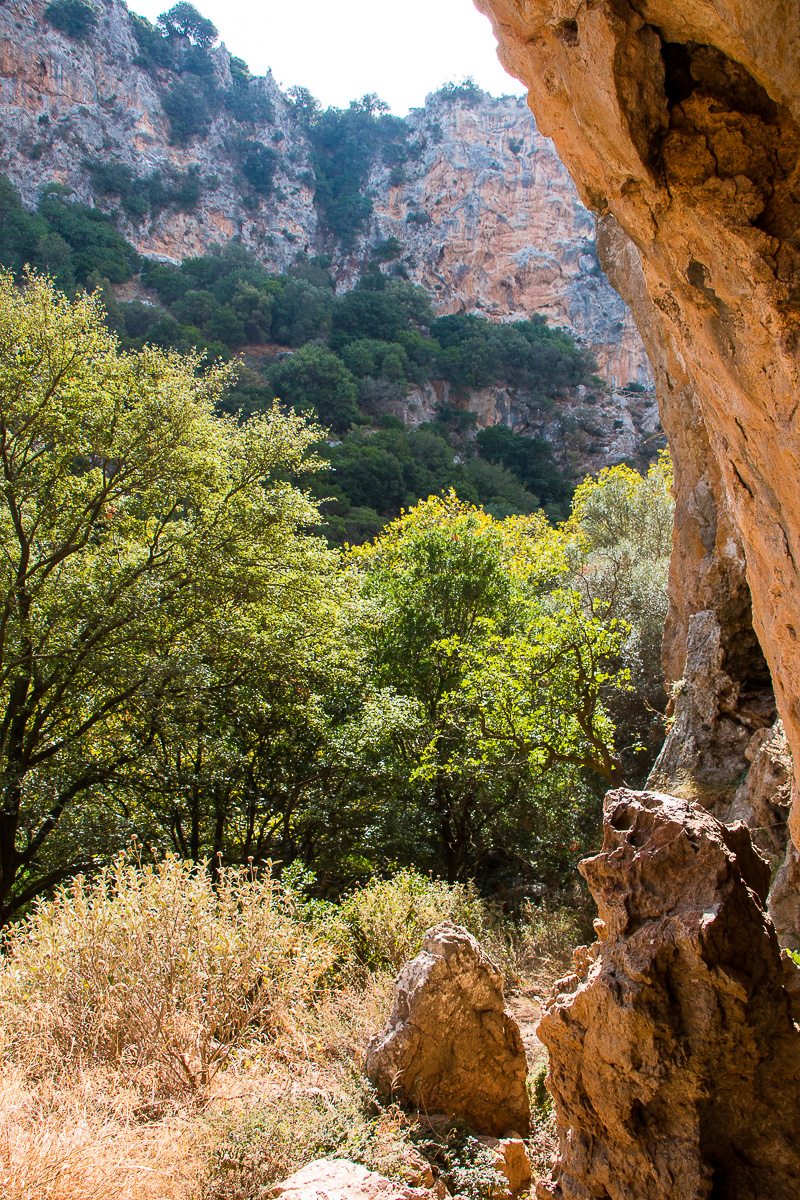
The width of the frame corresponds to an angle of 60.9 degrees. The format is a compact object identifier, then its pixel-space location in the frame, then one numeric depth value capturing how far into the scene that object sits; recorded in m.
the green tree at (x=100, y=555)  9.00
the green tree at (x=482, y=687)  8.91
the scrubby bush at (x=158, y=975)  4.50
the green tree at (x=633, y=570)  13.29
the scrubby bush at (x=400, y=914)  6.69
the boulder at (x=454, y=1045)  4.11
